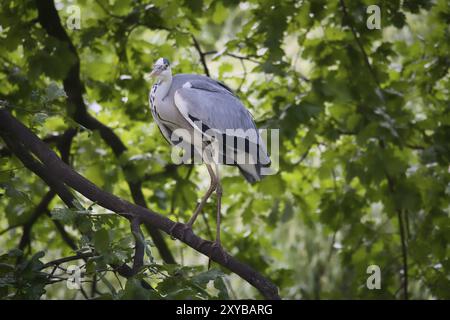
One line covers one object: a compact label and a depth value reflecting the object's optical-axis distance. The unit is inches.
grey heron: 282.8
